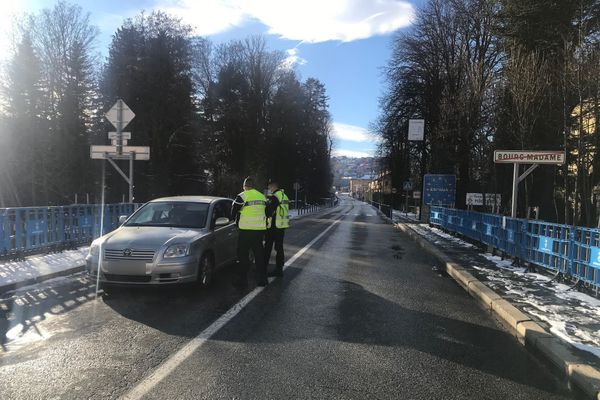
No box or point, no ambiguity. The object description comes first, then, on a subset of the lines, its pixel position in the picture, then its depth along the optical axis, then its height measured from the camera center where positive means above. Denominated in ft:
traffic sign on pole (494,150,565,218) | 36.86 +2.94
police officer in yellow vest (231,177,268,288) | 27.12 -2.02
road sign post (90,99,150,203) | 42.27 +3.32
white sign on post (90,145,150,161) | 43.52 +2.82
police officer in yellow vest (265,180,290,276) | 31.27 -2.41
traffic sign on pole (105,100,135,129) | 42.16 +5.87
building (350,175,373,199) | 607.28 -3.81
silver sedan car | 23.86 -3.11
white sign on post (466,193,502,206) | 75.25 -0.59
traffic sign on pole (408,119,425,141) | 93.88 +12.15
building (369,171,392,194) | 264.93 +5.36
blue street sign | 90.99 +0.69
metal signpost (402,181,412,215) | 148.27 +2.26
